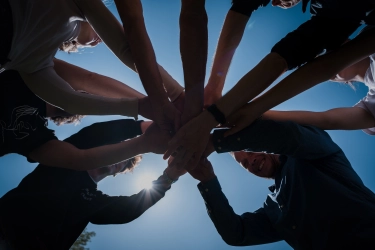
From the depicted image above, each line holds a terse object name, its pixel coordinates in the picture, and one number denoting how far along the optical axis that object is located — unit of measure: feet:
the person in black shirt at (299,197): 5.17
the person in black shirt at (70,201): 6.40
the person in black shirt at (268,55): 4.10
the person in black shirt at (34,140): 5.62
